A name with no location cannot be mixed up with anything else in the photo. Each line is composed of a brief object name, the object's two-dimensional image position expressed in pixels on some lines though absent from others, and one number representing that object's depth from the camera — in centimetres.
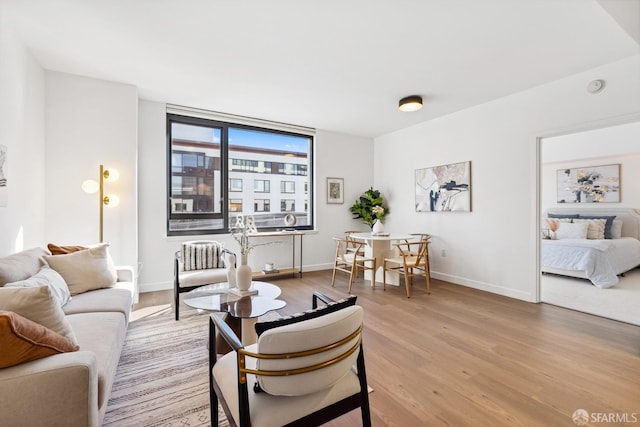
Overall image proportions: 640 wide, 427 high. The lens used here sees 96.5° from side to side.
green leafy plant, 574
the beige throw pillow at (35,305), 125
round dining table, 435
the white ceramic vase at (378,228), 458
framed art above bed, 560
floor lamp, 327
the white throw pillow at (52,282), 183
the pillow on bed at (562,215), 587
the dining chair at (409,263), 393
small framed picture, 567
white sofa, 103
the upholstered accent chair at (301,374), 104
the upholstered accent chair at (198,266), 307
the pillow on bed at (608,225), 527
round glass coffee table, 205
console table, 470
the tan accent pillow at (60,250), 259
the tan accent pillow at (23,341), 105
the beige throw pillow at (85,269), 238
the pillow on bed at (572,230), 516
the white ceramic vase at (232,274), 269
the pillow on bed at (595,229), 518
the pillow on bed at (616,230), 528
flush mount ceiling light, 382
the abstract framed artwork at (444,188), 436
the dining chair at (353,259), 425
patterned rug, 165
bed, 425
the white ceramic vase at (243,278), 244
